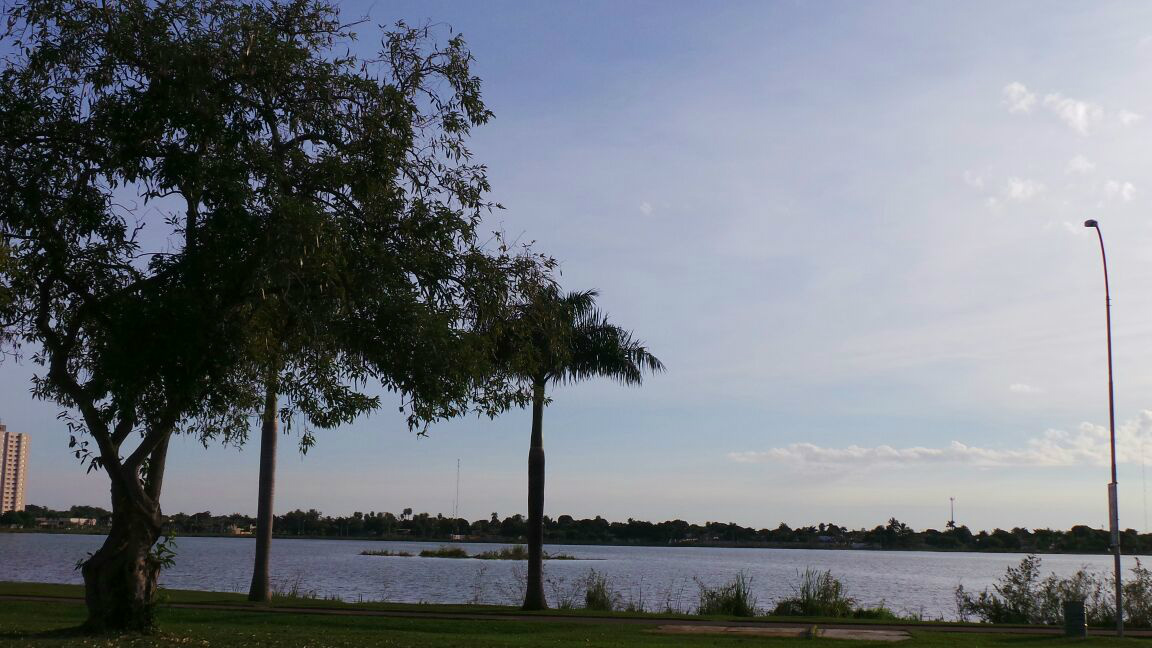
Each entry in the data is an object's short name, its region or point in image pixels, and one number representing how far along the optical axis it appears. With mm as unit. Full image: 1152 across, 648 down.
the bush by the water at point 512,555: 91750
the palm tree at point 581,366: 30672
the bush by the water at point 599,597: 33094
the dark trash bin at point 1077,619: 23875
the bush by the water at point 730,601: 31641
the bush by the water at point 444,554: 101625
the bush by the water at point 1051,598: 29672
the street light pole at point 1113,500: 24719
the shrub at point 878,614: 29597
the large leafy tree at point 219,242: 15031
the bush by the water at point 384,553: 118212
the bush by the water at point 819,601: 31109
